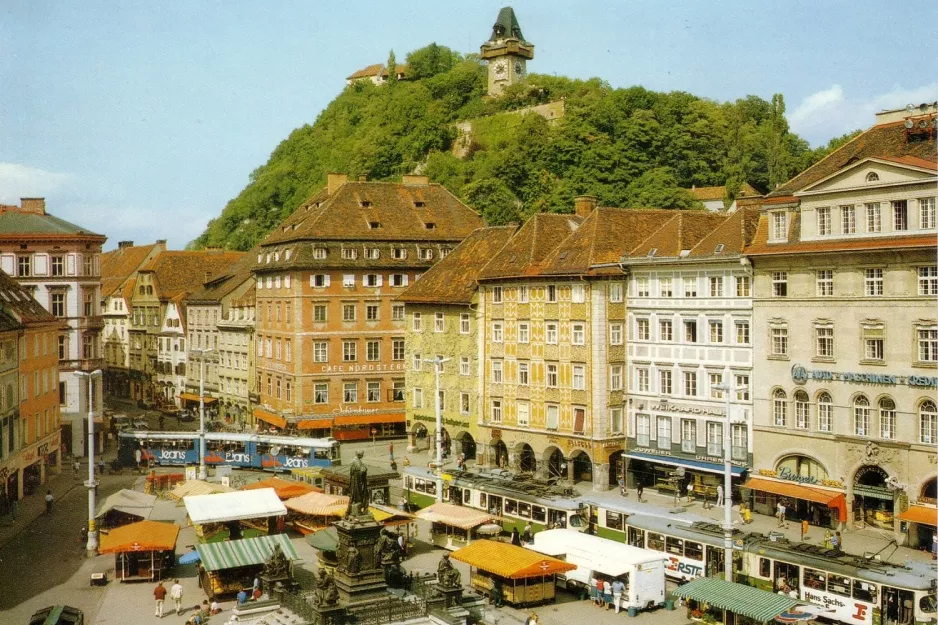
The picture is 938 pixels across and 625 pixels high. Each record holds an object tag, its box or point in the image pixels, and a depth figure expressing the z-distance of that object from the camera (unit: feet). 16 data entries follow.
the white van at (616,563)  113.29
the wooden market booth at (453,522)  137.39
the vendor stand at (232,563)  118.01
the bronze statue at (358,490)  104.73
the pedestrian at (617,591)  113.50
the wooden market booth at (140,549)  123.54
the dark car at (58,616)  96.99
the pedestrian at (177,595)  112.78
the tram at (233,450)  196.54
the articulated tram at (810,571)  100.78
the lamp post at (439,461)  155.43
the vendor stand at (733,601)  98.89
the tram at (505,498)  140.46
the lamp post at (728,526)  112.78
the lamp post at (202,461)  181.16
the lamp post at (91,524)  138.65
